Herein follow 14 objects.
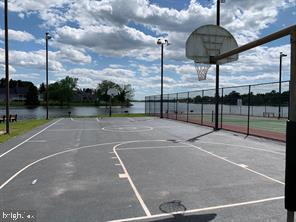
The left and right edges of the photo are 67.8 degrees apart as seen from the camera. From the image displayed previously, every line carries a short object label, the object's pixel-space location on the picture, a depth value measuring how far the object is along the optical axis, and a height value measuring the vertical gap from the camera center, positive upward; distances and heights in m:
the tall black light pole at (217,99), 14.92 +0.40
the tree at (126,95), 80.52 +3.27
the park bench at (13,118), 22.12 -1.60
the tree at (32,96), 81.43 +2.47
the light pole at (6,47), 13.90 +3.50
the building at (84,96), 95.23 +3.43
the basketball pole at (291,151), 3.03 -0.62
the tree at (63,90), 82.72 +4.99
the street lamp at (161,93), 24.65 +1.30
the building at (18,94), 92.67 +3.64
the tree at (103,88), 83.62 +6.08
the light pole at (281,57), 24.93 +5.60
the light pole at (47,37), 24.94 +7.47
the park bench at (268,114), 25.69 -1.00
